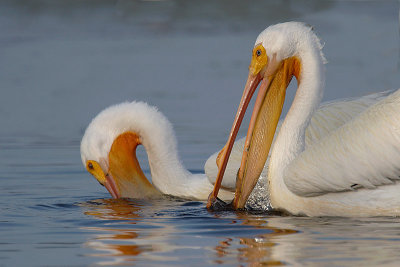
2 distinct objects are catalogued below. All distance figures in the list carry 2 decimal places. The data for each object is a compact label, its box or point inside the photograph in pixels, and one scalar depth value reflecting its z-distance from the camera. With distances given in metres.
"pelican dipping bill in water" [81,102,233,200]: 14.02
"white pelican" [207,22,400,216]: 10.91
